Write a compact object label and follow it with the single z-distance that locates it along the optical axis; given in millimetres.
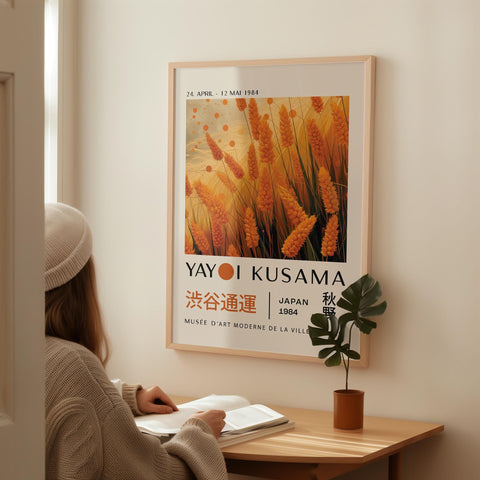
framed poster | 2436
